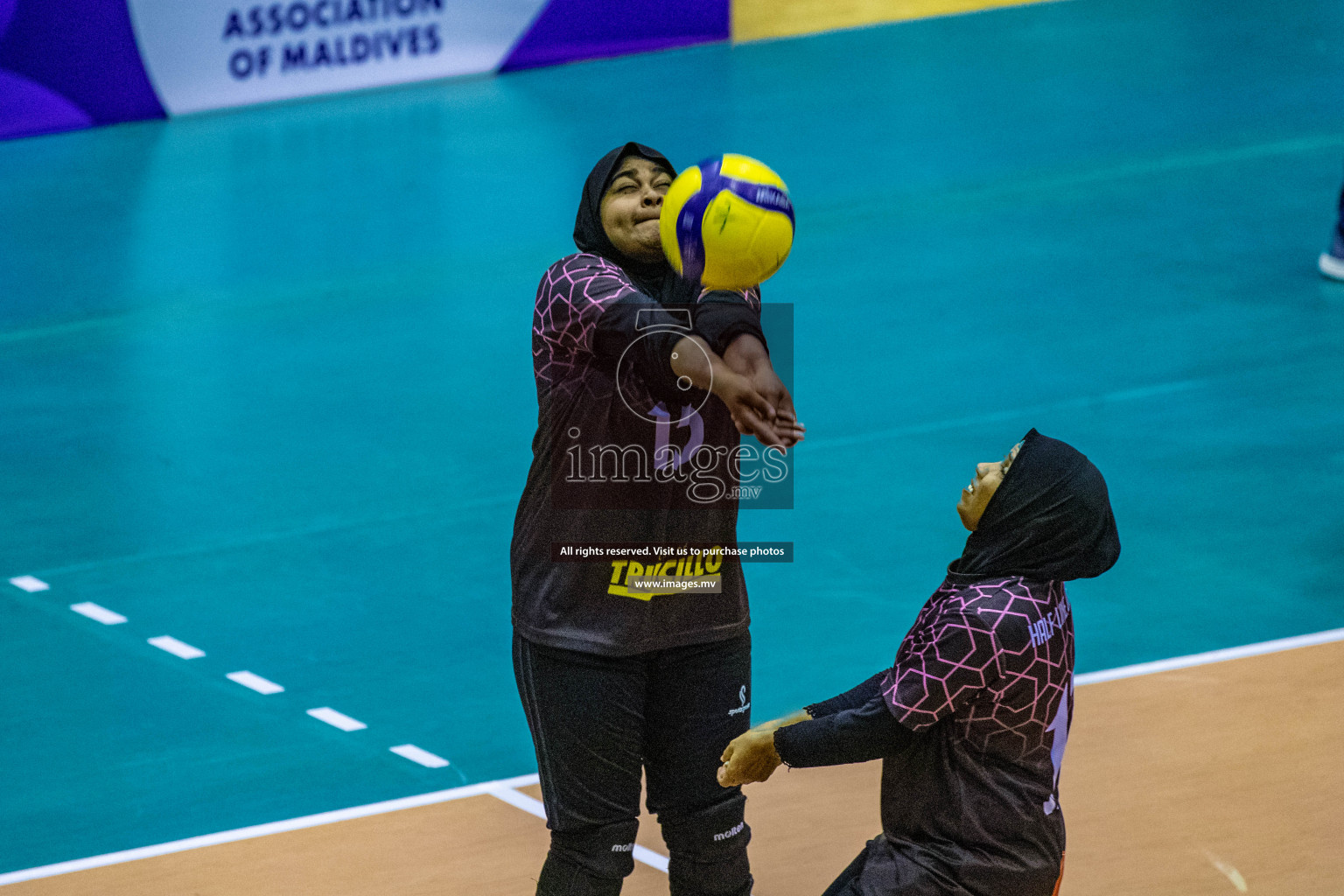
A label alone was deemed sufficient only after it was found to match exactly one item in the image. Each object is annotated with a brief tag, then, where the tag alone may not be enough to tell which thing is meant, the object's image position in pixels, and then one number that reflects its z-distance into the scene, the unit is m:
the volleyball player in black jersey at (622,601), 9.00
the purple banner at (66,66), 31.67
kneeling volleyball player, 8.64
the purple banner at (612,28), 36.06
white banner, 32.84
